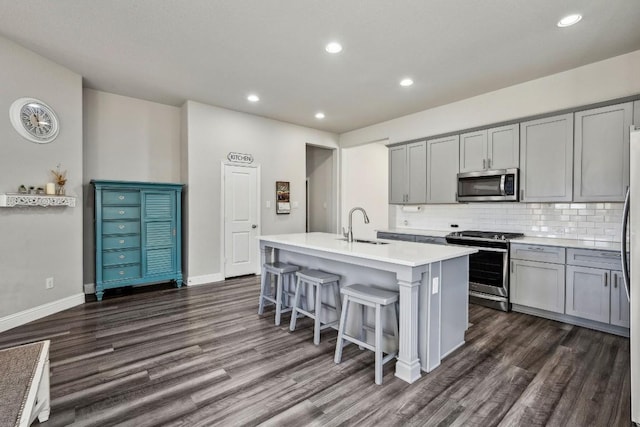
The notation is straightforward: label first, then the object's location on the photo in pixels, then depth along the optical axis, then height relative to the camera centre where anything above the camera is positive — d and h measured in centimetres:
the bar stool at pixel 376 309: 228 -77
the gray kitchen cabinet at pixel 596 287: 301 -76
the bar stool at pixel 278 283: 339 -86
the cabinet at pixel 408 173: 508 +64
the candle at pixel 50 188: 349 +24
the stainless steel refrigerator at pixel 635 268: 178 -32
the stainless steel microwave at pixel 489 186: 400 +35
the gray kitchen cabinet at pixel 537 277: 340 -74
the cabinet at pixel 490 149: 404 +85
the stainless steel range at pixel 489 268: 376 -70
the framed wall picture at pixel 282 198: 591 +23
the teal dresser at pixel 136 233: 420 -34
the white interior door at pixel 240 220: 530 -17
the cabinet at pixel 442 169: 467 +65
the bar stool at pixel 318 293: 288 -80
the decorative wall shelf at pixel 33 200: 313 +10
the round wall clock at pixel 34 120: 329 +98
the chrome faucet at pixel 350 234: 321 -25
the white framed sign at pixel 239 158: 530 +91
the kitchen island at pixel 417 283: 227 -59
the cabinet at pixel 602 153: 323 +63
